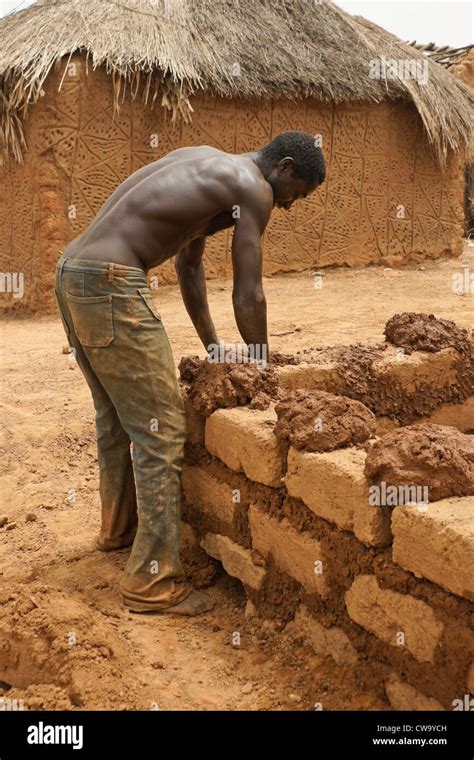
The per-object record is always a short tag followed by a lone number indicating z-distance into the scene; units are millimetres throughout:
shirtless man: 3201
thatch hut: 8000
